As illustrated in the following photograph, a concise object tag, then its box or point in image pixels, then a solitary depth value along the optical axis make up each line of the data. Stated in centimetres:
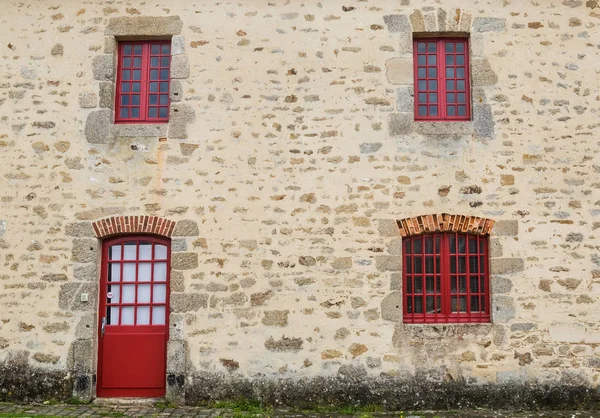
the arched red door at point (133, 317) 698
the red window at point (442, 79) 731
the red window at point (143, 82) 736
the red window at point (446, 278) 700
